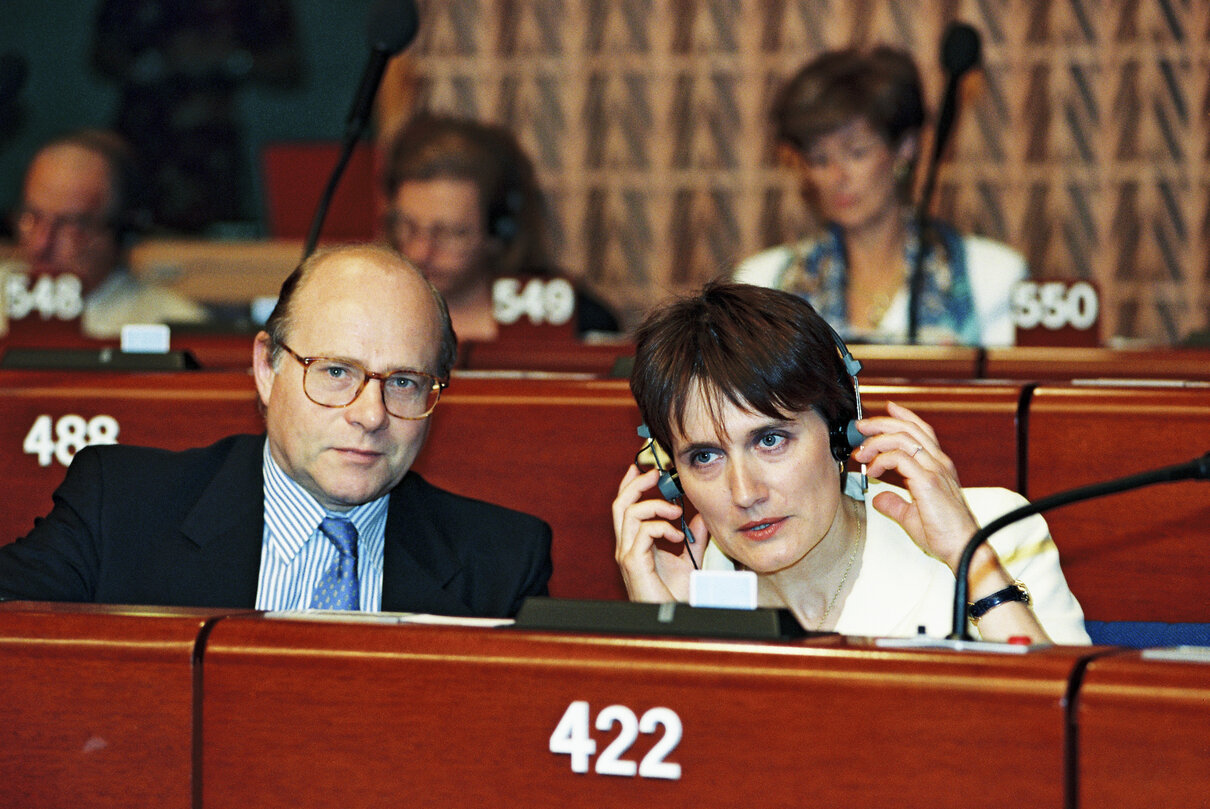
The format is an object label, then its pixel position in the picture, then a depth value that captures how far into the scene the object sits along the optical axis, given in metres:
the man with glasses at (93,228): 8.34
